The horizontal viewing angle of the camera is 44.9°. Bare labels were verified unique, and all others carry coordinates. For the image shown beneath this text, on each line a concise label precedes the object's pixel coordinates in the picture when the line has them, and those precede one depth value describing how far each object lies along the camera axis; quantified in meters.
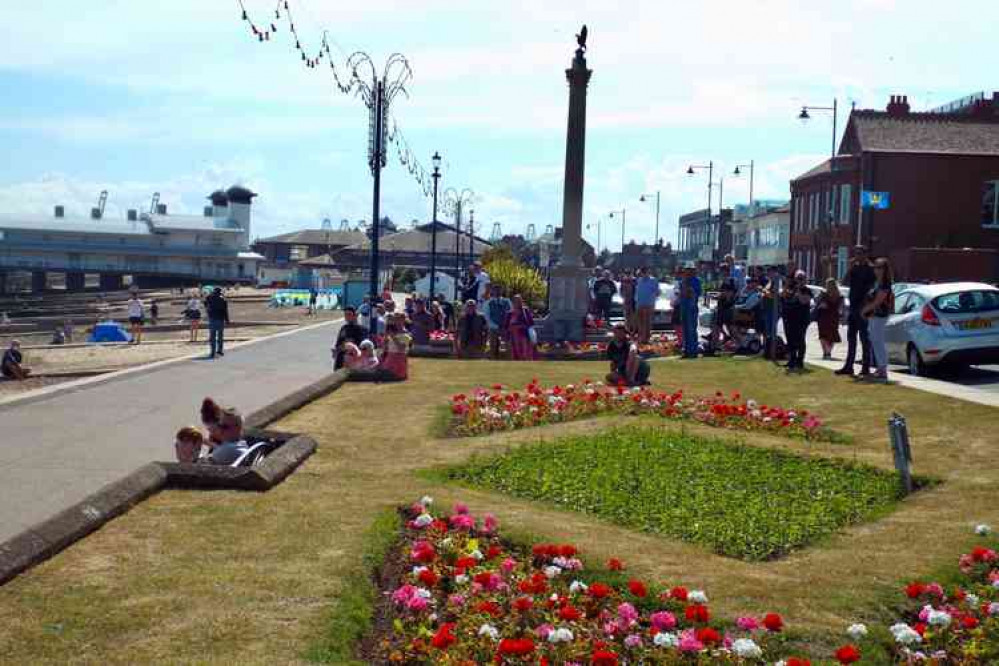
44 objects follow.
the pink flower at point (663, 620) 5.70
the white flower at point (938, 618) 5.98
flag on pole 42.16
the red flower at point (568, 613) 5.77
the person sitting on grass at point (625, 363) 16.14
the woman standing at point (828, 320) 20.03
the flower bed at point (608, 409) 12.83
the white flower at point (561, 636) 5.50
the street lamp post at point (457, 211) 54.73
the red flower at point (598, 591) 6.12
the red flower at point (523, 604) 5.98
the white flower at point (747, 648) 5.37
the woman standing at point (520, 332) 22.78
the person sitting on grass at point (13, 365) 28.02
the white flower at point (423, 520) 7.84
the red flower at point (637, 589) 6.22
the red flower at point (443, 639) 5.30
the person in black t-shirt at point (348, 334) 19.06
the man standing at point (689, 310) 21.53
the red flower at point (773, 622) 5.54
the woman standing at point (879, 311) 15.44
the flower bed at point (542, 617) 5.56
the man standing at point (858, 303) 16.27
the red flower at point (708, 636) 5.30
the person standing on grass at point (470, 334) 23.06
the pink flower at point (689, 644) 5.42
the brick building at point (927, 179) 53.16
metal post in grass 9.20
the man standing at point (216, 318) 25.62
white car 16.38
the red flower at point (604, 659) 5.13
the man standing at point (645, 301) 24.47
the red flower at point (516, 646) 5.14
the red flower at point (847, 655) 5.08
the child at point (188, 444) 10.24
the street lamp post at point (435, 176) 40.65
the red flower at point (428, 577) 6.35
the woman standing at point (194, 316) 39.09
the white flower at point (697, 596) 6.00
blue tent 45.16
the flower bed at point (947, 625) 5.82
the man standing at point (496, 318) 23.36
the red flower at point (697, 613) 5.85
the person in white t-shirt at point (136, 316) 40.09
